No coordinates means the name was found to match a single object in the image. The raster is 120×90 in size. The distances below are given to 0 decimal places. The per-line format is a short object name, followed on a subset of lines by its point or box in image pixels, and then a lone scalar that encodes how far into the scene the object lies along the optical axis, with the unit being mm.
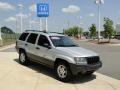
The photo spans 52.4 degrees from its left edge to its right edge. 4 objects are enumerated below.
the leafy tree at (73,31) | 57873
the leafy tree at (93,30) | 39222
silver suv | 4499
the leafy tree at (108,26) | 22296
